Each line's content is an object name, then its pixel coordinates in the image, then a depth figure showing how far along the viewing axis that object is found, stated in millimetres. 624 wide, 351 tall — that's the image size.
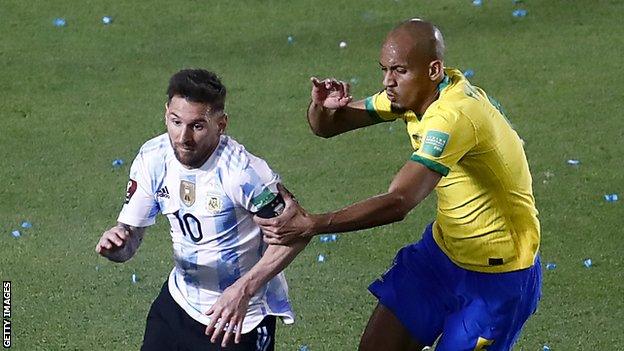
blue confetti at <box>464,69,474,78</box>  22766
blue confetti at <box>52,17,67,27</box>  25109
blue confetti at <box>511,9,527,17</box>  25380
